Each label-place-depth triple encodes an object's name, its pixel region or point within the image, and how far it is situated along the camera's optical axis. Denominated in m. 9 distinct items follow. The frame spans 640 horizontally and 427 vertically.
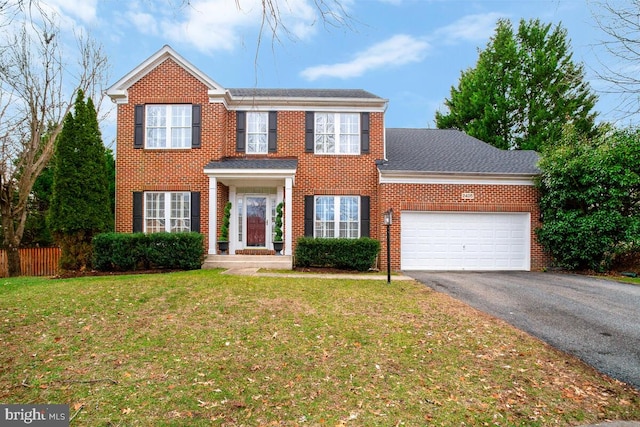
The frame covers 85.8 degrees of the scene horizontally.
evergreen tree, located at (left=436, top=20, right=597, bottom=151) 22.48
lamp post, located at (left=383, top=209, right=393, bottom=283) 8.83
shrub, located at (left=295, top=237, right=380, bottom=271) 10.83
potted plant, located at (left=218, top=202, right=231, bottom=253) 11.62
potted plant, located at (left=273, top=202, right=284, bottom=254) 11.61
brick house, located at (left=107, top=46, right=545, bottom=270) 11.72
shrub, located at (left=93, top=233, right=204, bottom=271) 10.35
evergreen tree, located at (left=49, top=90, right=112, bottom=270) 10.47
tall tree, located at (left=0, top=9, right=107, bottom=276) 13.38
